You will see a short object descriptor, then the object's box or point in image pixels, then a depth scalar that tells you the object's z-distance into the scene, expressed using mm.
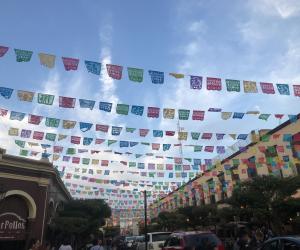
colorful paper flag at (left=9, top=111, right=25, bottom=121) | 12068
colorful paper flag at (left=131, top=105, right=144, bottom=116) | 11970
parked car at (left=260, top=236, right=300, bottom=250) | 5703
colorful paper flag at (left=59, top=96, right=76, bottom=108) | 11409
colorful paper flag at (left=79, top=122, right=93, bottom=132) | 13133
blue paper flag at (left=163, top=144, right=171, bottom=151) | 16078
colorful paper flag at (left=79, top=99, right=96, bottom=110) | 11608
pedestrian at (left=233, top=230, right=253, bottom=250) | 12730
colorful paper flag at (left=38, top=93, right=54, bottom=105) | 11161
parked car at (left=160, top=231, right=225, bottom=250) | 9210
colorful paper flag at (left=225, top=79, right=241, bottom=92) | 10791
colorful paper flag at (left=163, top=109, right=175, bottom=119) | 12367
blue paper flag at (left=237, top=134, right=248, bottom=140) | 14997
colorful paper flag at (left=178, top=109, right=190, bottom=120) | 12496
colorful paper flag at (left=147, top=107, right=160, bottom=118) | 12292
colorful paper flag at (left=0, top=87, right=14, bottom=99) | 10708
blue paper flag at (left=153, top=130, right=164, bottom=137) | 14203
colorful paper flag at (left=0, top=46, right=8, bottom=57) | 9085
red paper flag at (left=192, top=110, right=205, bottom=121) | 12696
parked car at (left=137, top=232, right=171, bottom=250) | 13739
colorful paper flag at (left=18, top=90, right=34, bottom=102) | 10990
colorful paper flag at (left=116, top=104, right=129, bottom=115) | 11846
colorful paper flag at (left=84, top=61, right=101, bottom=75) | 9607
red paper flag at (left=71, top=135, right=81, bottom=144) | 14589
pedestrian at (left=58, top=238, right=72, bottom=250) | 9394
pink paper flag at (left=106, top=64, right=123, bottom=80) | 9839
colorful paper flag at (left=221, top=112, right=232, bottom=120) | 12752
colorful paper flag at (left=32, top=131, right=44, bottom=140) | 13931
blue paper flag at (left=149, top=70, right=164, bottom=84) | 10247
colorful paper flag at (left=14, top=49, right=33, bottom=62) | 9159
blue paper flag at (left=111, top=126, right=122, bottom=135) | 13795
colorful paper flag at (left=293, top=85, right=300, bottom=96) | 11245
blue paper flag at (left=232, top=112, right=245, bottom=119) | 12877
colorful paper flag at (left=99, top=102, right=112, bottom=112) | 11823
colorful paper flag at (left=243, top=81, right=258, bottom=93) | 10818
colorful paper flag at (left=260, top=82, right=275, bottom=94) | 10978
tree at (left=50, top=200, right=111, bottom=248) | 19350
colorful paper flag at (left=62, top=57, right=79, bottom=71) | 9499
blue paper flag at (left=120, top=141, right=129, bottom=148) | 15178
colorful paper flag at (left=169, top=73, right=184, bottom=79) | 10117
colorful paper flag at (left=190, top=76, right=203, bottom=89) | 10712
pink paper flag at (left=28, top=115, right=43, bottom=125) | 12587
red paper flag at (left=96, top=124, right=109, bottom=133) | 13478
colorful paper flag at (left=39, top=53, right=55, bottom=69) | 9204
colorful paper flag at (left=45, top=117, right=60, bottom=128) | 12673
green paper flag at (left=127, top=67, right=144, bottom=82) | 9886
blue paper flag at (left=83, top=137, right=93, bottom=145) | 14618
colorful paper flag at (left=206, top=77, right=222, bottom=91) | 10820
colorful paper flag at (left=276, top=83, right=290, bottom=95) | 11086
